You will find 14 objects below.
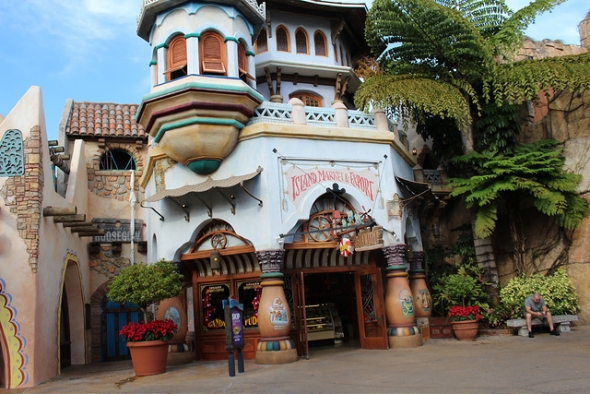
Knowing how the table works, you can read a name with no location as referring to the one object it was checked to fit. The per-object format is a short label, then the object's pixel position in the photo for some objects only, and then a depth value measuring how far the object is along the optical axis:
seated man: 16.03
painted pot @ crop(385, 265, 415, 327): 15.81
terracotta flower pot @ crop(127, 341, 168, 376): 13.41
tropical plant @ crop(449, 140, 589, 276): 17.30
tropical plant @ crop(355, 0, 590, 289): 17.28
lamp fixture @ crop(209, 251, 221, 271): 15.39
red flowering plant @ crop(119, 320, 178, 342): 13.43
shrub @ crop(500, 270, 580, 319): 17.03
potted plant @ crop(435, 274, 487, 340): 16.78
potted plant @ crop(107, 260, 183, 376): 13.45
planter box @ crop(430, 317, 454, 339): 17.81
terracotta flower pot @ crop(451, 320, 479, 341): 16.72
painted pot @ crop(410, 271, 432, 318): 17.91
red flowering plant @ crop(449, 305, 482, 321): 16.83
